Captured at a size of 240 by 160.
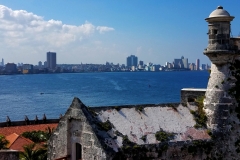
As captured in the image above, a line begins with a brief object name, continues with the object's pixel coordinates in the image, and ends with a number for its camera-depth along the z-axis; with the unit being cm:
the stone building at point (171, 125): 1445
